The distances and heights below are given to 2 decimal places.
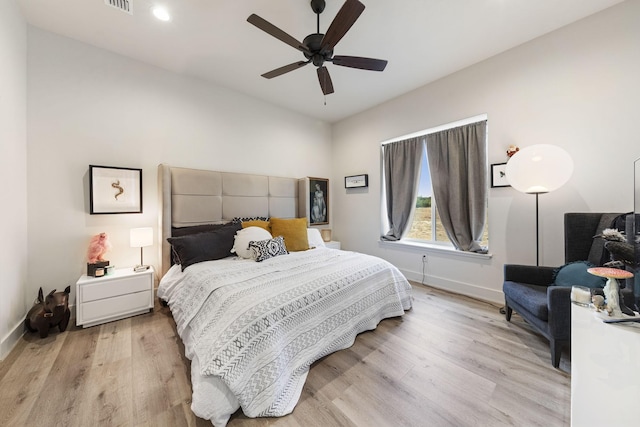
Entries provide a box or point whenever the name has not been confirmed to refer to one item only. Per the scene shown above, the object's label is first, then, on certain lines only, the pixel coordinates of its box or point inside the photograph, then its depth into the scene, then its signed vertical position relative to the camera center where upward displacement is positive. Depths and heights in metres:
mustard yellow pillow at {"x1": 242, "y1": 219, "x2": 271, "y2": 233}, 3.18 -0.18
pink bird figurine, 2.46 -0.37
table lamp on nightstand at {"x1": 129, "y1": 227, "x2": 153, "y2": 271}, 2.58 -0.29
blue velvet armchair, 1.70 -0.67
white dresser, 0.68 -0.56
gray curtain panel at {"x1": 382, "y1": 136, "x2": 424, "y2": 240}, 3.62 +0.48
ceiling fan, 1.60 +1.34
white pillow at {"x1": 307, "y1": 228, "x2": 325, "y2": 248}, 3.46 -0.42
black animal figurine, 2.07 -0.91
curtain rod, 2.98 +1.16
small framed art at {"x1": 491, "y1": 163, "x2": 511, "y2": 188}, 2.75 +0.40
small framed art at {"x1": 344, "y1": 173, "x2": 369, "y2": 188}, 4.21 +0.55
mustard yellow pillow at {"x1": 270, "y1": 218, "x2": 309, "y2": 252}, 3.13 -0.29
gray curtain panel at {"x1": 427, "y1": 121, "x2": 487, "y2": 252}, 2.96 +0.40
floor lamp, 2.12 +0.38
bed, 1.38 -0.65
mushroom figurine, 1.15 -0.41
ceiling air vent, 1.98 +1.78
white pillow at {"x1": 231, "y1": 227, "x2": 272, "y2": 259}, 2.68 -0.32
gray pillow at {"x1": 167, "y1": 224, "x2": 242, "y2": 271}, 2.45 -0.38
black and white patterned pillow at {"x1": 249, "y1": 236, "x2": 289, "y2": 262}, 2.58 -0.43
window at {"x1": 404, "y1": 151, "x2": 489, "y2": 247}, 3.55 -0.11
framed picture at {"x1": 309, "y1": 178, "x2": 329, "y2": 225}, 4.34 +0.19
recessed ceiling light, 2.07 +1.80
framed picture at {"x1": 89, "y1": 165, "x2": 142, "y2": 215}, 2.52 +0.25
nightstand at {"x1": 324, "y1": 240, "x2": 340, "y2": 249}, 4.11 -0.60
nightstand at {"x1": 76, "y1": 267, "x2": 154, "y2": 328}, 2.26 -0.85
